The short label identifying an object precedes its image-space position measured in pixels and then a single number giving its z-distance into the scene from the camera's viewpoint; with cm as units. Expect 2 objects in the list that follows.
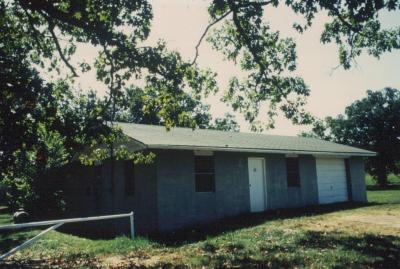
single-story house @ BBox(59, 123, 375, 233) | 1419
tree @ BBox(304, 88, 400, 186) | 4669
